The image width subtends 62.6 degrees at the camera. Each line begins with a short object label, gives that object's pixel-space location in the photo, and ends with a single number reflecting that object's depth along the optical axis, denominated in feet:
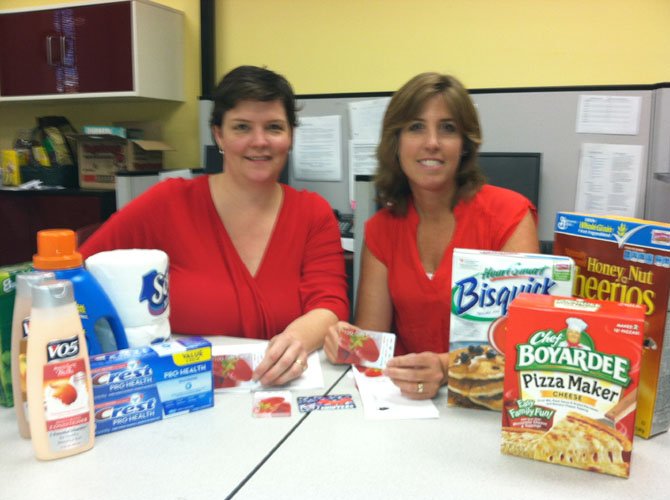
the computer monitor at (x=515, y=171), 7.32
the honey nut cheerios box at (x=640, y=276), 2.67
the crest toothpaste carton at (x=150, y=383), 2.87
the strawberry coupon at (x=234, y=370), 3.44
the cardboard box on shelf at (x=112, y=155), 10.23
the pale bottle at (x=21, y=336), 2.64
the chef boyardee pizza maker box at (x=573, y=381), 2.52
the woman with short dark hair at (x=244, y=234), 4.72
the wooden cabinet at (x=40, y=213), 10.28
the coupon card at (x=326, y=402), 3.22
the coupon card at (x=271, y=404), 3.14
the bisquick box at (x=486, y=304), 3.03
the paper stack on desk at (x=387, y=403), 3.14
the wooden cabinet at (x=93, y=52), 9.61
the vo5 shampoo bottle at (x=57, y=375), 2.48
